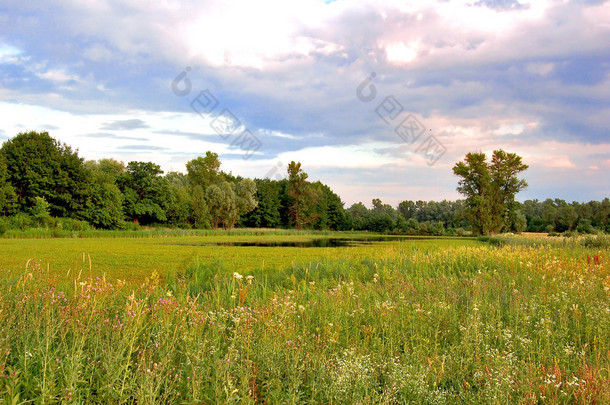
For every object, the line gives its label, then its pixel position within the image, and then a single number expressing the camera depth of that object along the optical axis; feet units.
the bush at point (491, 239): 83.75
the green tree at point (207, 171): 213.05
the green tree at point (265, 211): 216.68
